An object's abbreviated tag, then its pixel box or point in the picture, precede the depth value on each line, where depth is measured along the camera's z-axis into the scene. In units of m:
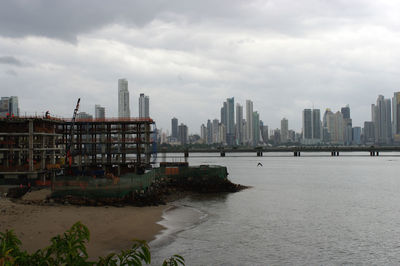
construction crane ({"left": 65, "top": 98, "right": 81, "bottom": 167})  85.91
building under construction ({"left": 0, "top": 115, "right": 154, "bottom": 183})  77.44
